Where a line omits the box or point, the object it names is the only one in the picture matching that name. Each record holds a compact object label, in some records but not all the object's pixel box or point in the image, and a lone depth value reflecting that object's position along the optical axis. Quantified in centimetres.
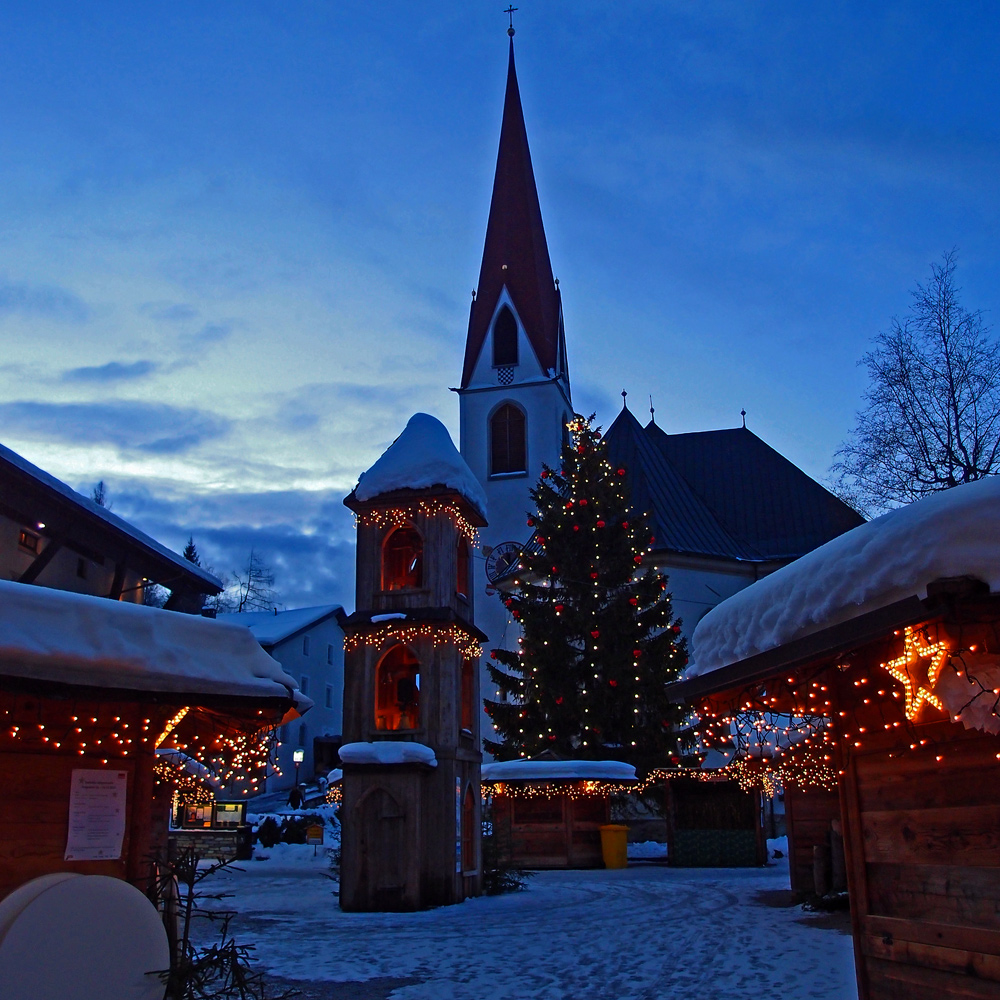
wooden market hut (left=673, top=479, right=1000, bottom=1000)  504
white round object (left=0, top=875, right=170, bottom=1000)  542
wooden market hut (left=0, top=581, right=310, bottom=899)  632
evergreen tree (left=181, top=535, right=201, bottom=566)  7725
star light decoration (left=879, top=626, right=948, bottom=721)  539
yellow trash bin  2458
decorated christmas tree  2878
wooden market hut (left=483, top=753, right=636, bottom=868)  2459
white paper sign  717
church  3909
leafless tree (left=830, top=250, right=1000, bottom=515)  2200
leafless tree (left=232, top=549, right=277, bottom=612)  6525
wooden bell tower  1688
